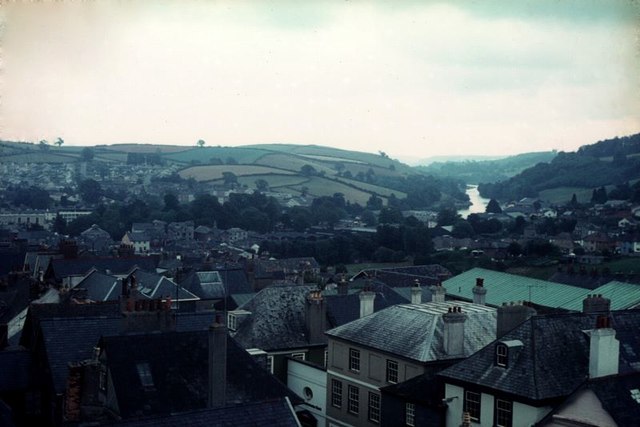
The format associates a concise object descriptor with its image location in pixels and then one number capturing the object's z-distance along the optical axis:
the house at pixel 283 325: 41.88
